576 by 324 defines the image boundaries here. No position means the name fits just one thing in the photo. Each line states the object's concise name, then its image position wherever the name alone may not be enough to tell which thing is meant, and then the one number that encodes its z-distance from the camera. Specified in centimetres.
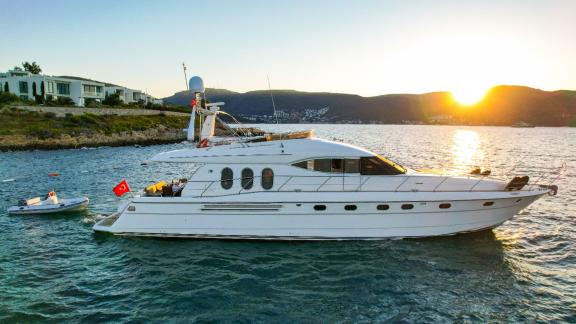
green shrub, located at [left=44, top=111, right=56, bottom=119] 5776
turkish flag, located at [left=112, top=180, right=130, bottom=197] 1439
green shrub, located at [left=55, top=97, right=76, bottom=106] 7025
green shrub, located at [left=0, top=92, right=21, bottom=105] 6119
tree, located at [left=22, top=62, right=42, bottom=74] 9000
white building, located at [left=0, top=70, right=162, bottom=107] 7512
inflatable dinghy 1656
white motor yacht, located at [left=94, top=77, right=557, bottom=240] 1223
